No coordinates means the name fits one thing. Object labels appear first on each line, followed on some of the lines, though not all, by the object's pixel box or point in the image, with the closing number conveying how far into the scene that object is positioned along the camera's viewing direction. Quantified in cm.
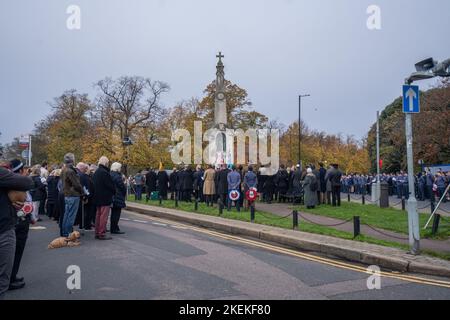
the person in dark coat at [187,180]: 2219
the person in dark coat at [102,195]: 1103
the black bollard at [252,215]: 1424
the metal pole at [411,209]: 888
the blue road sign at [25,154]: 3312
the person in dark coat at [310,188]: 1769
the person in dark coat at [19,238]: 660
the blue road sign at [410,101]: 949
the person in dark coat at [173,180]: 2332
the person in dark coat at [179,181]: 2250
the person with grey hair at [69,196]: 1049
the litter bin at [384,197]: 2050
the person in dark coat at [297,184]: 1981
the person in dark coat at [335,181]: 1881
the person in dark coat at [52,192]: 1559
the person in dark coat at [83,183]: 1253
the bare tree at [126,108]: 4822
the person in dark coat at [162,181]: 2357
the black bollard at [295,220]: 1255
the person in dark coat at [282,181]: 2067
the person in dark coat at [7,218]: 530
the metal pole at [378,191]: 2143
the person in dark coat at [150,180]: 2553
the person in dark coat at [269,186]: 2130
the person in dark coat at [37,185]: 1425
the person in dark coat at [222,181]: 1825
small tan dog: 991
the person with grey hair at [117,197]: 1199
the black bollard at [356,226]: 1077
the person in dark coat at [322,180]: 1974
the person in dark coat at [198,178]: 2186
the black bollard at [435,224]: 1117
